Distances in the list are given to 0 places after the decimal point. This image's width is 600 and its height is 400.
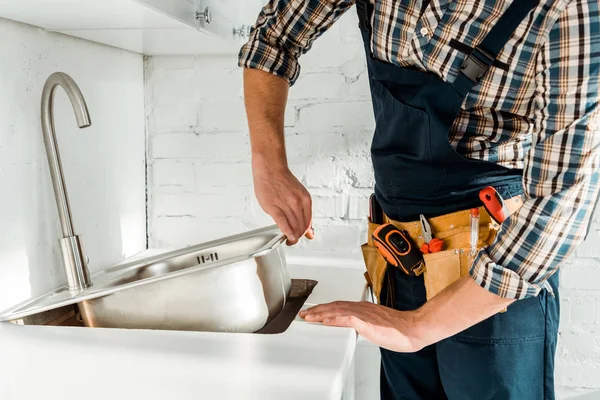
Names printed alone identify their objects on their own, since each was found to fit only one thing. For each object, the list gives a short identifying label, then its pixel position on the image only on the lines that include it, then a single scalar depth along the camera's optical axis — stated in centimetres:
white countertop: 87
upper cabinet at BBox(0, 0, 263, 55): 105
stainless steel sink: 112
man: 87
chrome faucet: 124
